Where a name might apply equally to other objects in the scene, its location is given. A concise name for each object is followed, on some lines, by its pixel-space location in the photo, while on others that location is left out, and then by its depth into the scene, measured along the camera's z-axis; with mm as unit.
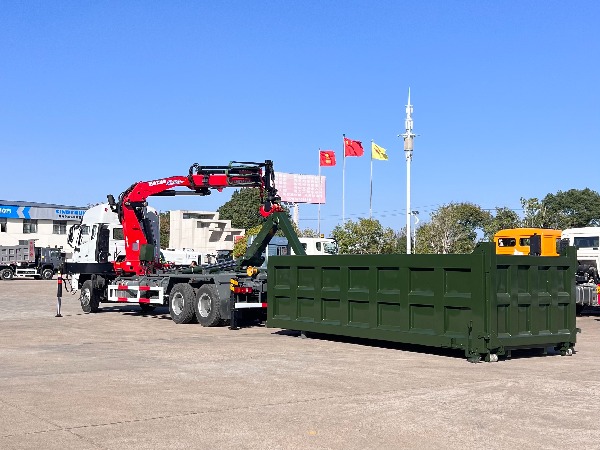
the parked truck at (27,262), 60572
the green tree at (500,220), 79806
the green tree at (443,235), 67688
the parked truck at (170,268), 20000
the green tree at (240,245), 61822
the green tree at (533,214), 68750
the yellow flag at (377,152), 61122
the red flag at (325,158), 77938
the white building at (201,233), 97625
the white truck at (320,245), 29688
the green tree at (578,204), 106625
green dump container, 13562
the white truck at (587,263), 22922
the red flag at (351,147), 67956
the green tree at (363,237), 57344
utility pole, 41656
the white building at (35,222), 85500
